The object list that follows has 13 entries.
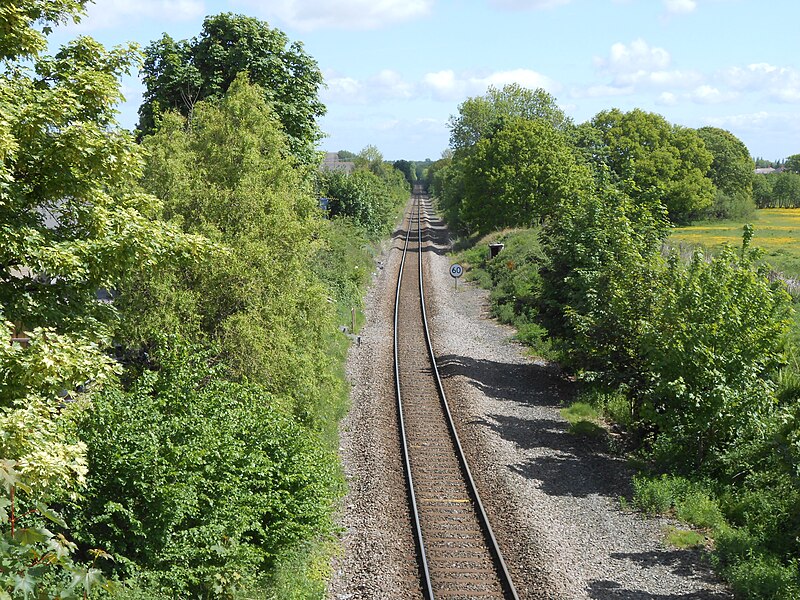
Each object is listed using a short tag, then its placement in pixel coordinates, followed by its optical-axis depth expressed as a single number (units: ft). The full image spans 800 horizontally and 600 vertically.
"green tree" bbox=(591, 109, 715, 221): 257.55
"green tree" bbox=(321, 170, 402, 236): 177.99
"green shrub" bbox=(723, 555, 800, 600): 39.11
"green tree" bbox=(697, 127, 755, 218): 327.26
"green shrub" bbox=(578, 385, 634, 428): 70.95
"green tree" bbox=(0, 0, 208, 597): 27.68
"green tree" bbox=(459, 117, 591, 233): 179.73
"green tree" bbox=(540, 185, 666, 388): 65.82
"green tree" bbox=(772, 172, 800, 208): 400.88
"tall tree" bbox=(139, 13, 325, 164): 92.73
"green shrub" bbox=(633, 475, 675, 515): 51.49
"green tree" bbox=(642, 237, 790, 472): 53.31
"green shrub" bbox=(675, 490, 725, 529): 49.44
